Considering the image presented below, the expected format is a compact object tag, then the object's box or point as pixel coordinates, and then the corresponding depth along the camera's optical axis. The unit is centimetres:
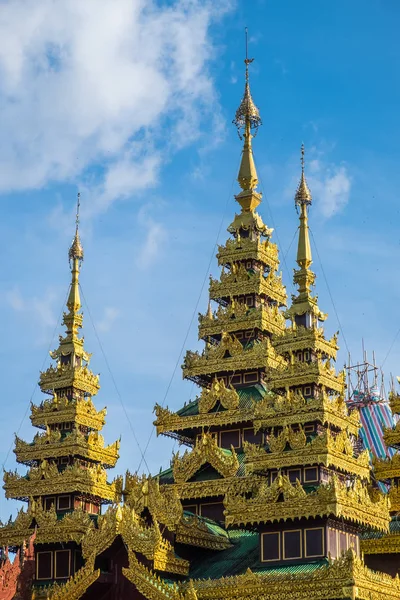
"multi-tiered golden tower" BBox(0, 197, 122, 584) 5188
